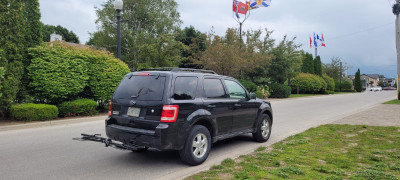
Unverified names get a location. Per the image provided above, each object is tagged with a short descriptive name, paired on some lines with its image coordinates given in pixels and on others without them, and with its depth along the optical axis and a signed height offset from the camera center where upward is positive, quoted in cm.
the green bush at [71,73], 1040 +86
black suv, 464 -34
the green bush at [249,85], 2377 +60
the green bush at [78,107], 1068 -53
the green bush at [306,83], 4159 +127
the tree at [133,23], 3541 +905
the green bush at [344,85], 6344 +141
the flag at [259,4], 2708 +851
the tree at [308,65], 4975 +471
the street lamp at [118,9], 1305 +402
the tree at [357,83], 6265 +180
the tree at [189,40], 2739 +561
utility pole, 2250 +488
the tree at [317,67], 5138 +448
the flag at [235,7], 2722 +826
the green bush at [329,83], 5106 +154
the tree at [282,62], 2862 +303
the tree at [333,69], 6462 +507
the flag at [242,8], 2714 +817
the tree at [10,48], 952 +163
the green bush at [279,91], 2833 +9
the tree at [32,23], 1069 +279
